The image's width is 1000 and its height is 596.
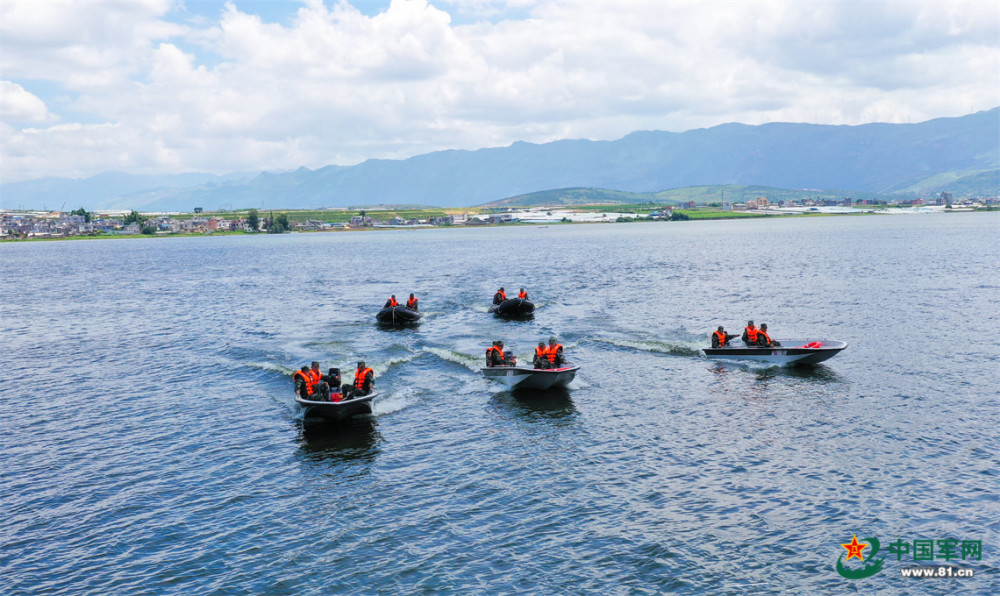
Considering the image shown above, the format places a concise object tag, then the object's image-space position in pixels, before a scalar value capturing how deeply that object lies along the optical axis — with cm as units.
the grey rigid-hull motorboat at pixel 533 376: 3778
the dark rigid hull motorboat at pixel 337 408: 3266
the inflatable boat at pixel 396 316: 6191
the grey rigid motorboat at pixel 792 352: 4209
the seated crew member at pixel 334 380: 3462
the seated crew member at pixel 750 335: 4434
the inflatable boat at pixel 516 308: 6481
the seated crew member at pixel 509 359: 3989
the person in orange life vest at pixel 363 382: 3419
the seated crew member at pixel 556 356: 3862
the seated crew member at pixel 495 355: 4041
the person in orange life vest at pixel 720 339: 4556
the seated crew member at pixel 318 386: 3325
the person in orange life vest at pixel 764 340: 4375
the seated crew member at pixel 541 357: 3834
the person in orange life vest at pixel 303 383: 3381
